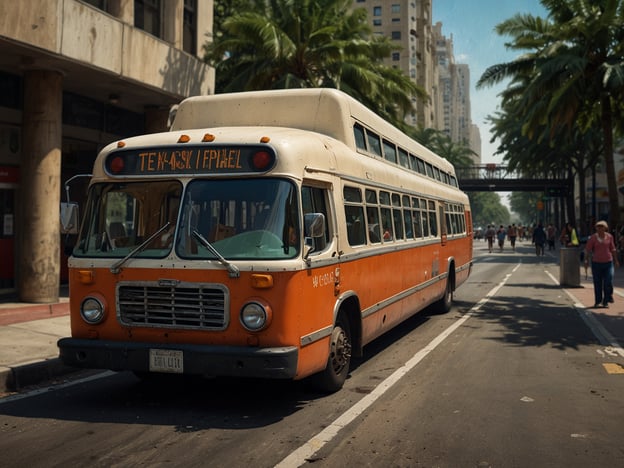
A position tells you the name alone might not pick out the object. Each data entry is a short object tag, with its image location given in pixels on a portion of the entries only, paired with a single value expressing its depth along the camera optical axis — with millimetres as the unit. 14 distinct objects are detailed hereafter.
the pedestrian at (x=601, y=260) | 14672
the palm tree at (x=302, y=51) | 21375
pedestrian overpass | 72125
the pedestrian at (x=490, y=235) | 49469
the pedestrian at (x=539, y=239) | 43188
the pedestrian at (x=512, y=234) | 52100
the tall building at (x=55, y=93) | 13180
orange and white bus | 5945
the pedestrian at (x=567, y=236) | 34969
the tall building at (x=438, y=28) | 190850
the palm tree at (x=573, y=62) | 25391
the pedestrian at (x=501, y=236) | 49844
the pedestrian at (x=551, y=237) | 54375
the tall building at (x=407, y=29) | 109062
